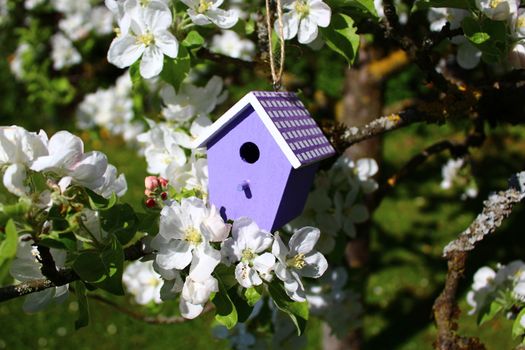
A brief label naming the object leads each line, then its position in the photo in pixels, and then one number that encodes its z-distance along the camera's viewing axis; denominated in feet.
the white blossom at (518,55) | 2.06
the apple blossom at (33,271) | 1.85
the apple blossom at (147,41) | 2.02
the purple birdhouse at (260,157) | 1.96
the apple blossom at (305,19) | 2.02
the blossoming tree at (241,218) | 1.79
